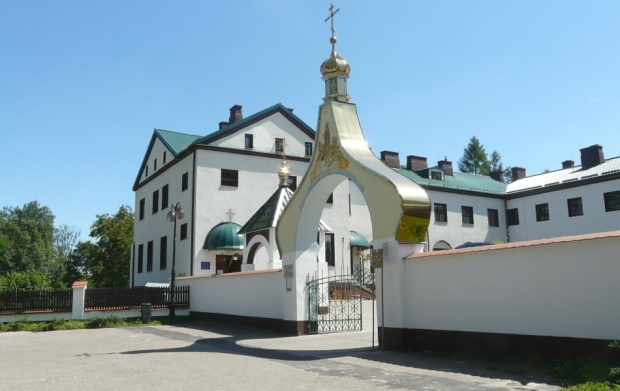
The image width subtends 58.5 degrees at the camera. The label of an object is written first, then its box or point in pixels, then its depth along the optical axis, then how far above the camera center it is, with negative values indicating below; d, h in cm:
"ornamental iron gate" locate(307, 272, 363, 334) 1594 -79
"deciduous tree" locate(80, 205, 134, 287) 5044 +430
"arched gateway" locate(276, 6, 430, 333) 1235 +215
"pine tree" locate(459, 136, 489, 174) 7112 +1654
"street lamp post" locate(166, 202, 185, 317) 2344 +321
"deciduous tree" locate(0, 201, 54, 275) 7044 +660
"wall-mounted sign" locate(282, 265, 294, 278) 1600 +56
